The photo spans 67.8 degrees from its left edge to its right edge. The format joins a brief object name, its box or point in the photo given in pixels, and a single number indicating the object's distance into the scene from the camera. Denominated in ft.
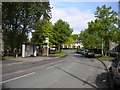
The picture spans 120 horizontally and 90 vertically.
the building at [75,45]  258.26
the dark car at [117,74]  13.15
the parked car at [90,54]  70.96
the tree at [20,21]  52.76
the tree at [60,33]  92.80
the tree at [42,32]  63.83
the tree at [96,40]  61.95
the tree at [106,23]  53.64
